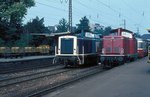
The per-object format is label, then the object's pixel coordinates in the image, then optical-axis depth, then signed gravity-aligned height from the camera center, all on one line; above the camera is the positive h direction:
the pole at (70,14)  32.44 +4.46
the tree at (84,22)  89.96 +9.92
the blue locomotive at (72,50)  23.16 +0.07
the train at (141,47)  37.52 +0.51
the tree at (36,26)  68.20 +6.37
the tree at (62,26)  84.54 +8.25
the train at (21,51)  37.07 -0.07
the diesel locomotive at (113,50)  23.56 +0.08
